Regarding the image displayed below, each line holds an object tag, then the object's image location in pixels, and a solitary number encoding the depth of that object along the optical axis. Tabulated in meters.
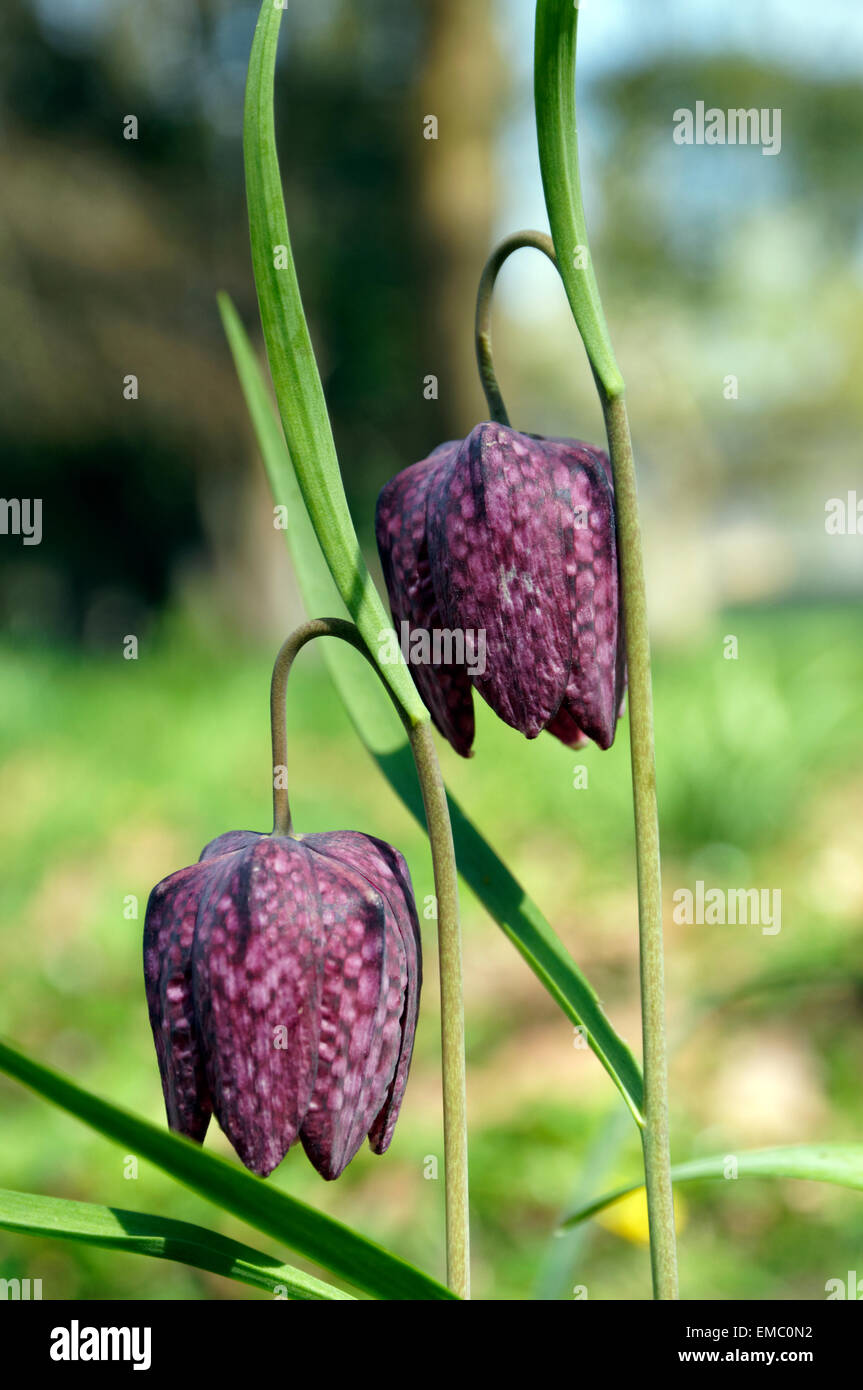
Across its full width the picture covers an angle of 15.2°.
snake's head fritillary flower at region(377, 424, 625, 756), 0.34
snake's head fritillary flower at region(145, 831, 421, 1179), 0.33
